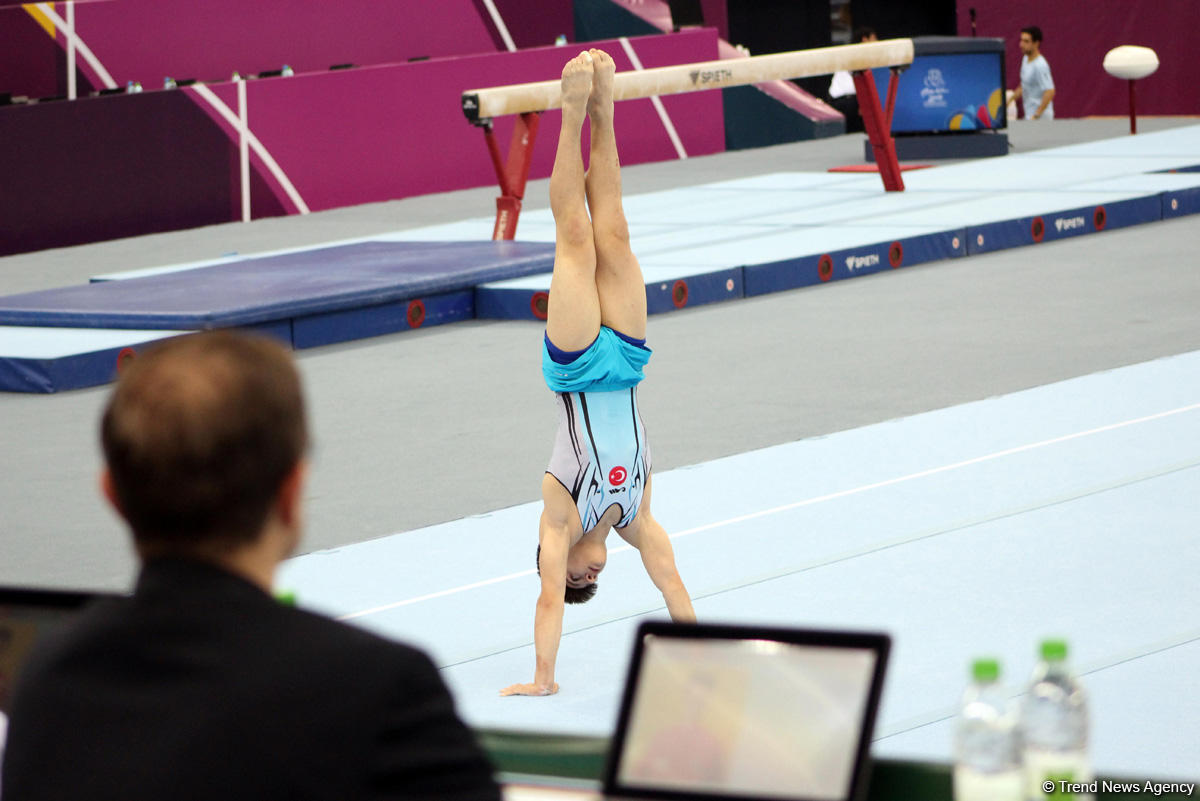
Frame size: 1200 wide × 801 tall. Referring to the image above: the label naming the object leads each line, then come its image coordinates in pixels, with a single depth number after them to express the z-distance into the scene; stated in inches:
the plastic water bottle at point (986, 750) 128.0
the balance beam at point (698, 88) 844.0
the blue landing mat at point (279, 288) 698.2
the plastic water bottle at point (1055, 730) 127.1
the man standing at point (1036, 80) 1466.5
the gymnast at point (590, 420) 321.1
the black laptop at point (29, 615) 146.4
